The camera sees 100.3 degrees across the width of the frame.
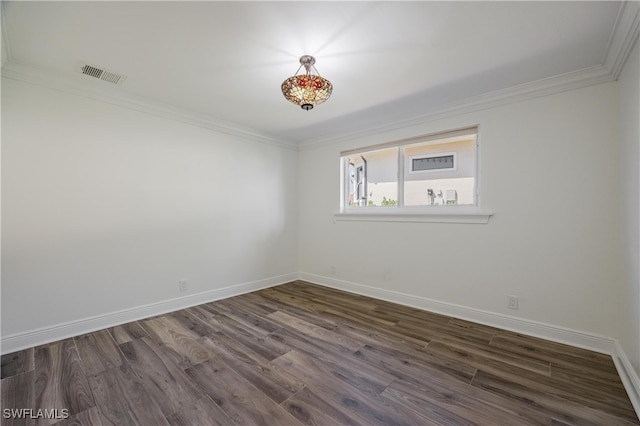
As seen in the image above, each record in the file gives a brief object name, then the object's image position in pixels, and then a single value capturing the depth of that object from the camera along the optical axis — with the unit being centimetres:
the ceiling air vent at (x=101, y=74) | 223
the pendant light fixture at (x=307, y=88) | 194
